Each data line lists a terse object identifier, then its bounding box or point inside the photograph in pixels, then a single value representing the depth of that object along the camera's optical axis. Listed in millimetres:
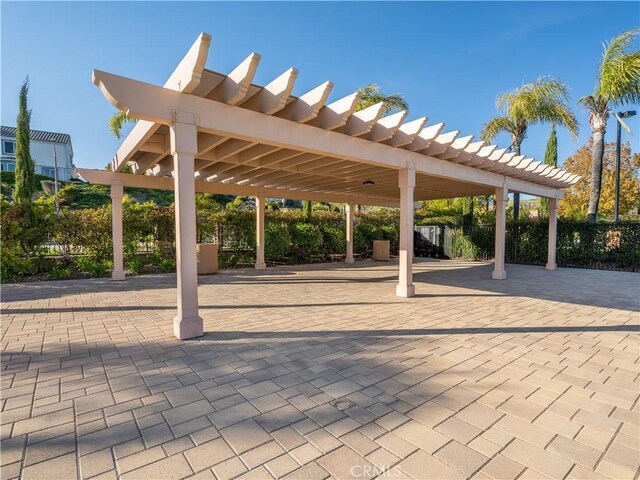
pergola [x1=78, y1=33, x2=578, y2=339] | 3801
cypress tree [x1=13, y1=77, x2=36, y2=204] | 9000
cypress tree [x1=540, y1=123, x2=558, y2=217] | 15214
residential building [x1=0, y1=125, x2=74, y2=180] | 30250
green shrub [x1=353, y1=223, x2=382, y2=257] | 14820
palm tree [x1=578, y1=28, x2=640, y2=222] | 10406
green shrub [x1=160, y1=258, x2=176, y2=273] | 9750
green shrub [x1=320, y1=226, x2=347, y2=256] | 13844
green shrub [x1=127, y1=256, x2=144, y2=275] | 9250
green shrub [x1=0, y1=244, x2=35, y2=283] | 7758
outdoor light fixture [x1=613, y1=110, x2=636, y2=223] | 11148
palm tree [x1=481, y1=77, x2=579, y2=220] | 12479
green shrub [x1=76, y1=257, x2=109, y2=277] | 8727
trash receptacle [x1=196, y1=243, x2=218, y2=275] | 9438
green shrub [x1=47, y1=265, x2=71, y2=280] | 8281
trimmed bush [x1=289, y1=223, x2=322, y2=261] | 12766
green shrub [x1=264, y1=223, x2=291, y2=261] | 11969
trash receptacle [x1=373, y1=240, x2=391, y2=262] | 14047
